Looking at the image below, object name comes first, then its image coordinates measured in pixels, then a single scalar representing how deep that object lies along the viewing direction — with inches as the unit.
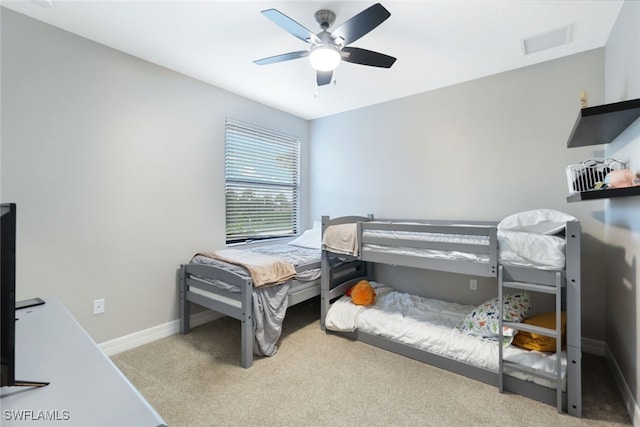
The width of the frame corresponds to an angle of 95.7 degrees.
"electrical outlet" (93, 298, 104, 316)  91.8
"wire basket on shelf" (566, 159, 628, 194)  73.1
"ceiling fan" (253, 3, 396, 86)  64.3
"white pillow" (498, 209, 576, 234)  80.4
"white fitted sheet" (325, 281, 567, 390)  77.0
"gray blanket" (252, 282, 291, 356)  91.0
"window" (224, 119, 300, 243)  132.8
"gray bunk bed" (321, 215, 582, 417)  70.1
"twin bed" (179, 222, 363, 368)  89.7
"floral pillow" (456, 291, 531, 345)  83.3
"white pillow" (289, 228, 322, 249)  138.3
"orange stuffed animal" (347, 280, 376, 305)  111.1
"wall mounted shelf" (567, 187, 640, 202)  56.4
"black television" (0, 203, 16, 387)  29.8
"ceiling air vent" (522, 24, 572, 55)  85.2
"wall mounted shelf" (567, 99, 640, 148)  59.8
